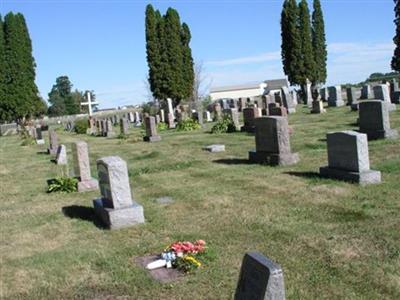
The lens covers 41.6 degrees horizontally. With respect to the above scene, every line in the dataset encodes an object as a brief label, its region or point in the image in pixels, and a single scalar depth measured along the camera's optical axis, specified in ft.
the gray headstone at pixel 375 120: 47.88
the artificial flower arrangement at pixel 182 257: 20.25
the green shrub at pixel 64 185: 39.65
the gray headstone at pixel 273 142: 41.68
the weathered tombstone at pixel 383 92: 76.89
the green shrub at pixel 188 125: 89.61
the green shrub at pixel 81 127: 125.29
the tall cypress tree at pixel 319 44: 148.56
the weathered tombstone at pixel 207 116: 108.81
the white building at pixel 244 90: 392.88
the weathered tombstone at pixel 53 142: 71.51
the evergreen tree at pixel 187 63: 143.84
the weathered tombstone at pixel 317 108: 90.79
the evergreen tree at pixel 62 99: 388.98
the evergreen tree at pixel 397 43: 113.64
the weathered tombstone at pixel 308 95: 125.10
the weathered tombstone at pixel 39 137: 99.75
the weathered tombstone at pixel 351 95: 92.36
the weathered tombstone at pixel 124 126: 95.25
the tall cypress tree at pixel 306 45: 142.72
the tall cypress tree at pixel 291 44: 142.10
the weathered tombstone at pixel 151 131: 75.66
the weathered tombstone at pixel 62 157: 56.95
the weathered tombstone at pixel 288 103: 101.14
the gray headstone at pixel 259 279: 10.55
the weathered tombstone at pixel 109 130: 97.71
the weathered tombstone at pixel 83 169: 39.77
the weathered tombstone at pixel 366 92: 107.96
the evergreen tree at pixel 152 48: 140.56
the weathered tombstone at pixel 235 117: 75.72
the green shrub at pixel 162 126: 99.04
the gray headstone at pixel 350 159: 31.81
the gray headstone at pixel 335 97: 101.50
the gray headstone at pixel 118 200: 27.32
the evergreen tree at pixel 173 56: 139.95
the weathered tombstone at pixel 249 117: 70.06
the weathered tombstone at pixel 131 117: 158.76
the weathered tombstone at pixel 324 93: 128.89
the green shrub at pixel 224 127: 74.28
